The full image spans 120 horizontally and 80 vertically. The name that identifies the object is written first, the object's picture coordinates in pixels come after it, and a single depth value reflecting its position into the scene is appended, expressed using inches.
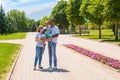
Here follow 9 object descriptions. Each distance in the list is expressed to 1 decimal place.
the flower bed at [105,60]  430.4
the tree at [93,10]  1253.4
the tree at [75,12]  2038.4
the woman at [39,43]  418.7
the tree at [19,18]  4983.7
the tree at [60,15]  2816.3
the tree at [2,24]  2525.8
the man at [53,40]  406.7
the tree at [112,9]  1028.1
